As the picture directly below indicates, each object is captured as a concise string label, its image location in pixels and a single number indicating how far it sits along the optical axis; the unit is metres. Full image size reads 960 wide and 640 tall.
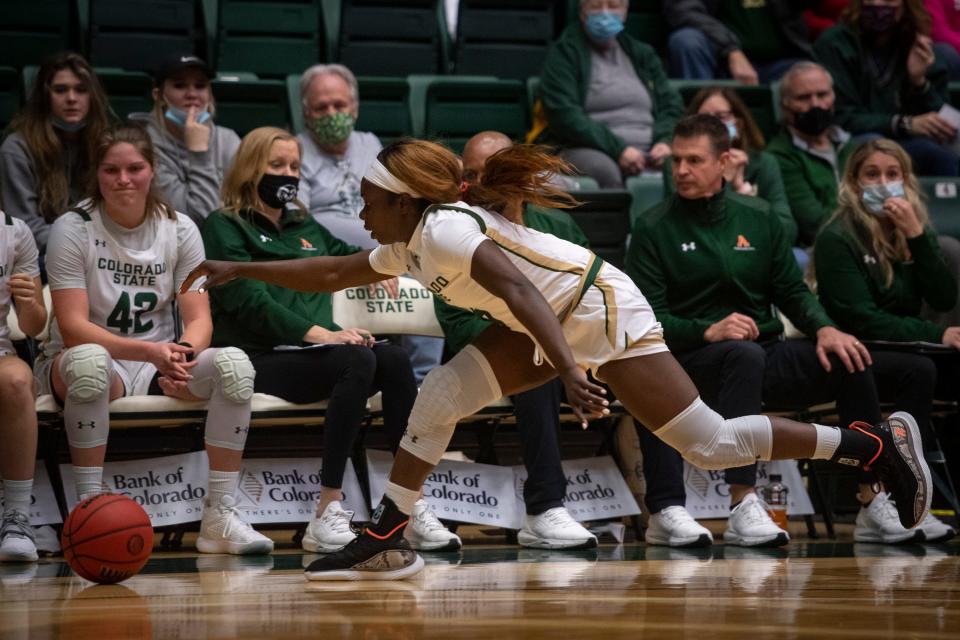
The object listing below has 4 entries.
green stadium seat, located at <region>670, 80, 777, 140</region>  15.60
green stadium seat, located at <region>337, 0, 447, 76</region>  15.82
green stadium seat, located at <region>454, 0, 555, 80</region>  16.25
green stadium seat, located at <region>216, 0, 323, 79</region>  15.47
